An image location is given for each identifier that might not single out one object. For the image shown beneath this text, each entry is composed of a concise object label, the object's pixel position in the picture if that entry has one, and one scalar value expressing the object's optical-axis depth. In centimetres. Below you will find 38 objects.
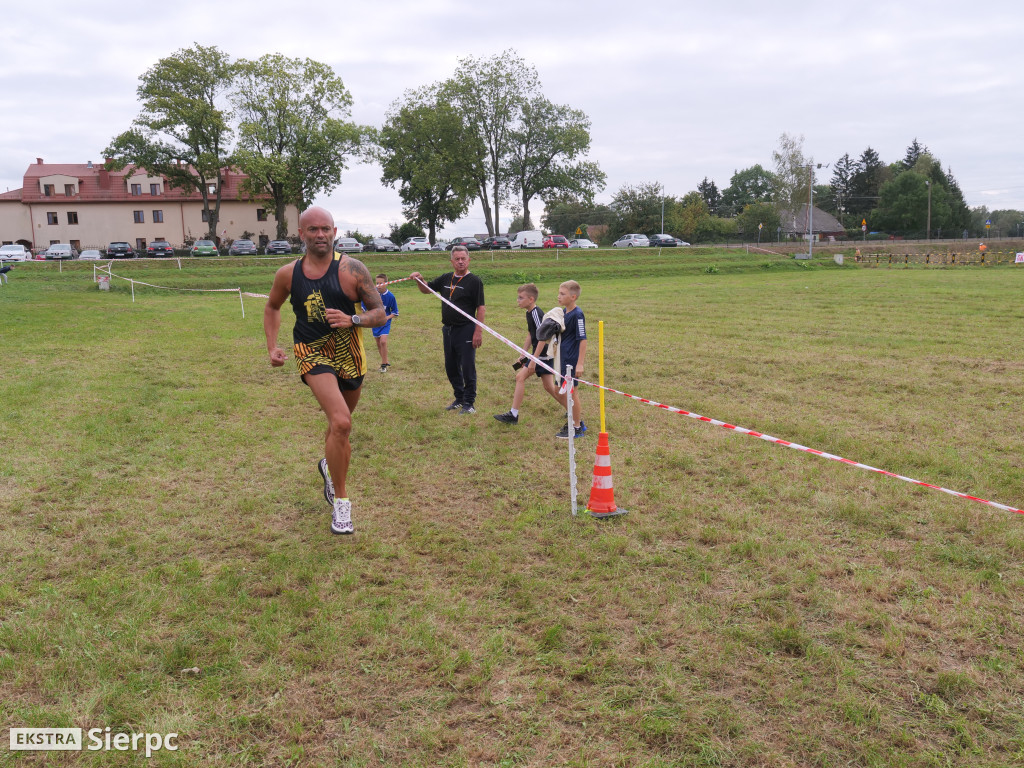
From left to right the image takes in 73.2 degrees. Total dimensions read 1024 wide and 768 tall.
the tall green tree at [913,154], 10364
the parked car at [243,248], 5003
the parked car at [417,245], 5241
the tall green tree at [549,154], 7044
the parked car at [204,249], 4872
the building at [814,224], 7712
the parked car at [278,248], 5003
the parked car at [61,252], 4753
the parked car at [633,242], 6000
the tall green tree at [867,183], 9912
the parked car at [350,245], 5019
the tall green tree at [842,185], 10231
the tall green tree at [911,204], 8394
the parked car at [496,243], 5766
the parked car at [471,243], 5621
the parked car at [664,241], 6077
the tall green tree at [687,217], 7431
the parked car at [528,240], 5813
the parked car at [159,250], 4842
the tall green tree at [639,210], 7675
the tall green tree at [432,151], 6738
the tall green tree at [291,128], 5700
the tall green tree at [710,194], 11831
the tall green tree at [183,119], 5572
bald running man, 496
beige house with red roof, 6725
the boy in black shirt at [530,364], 776
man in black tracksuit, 882
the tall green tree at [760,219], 7600
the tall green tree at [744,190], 12250
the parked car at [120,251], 4772
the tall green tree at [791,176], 7200
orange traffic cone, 531
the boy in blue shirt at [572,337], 736
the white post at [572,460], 527
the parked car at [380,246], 5412
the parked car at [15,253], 4444
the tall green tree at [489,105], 6900
